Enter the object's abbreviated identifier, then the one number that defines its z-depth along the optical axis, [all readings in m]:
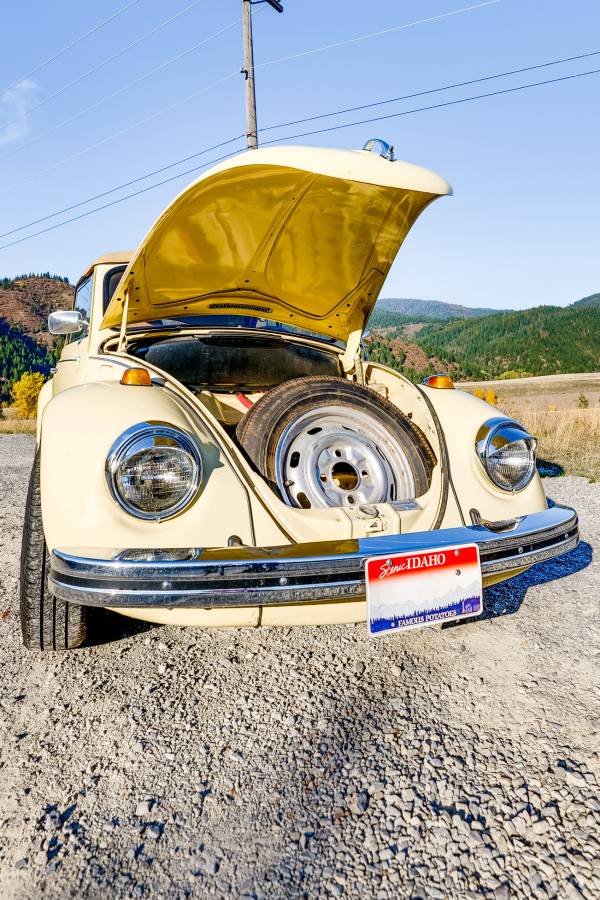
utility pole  11.98
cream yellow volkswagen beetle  1.83
